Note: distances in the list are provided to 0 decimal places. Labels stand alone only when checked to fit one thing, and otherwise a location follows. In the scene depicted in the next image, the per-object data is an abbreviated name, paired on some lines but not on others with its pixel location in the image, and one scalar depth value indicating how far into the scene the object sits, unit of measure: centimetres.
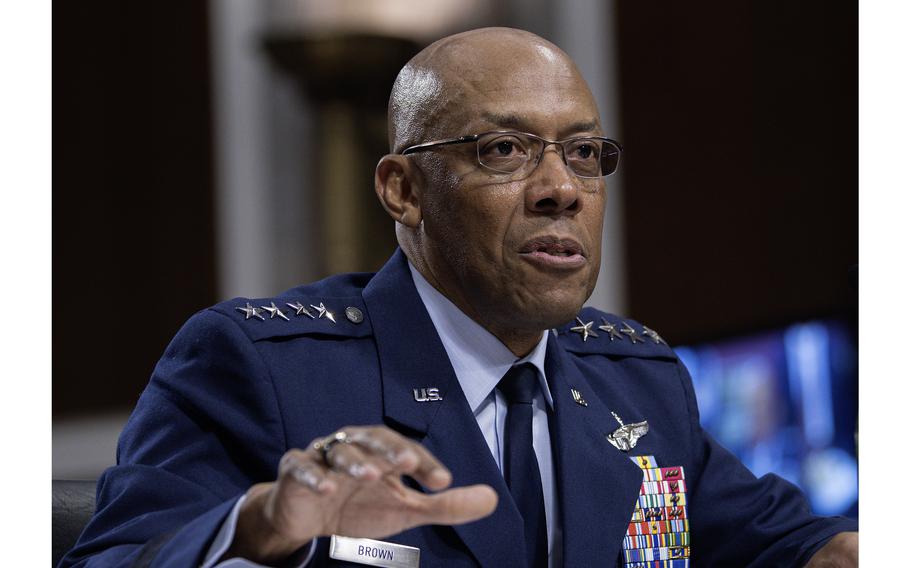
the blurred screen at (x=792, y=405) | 536
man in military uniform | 452
